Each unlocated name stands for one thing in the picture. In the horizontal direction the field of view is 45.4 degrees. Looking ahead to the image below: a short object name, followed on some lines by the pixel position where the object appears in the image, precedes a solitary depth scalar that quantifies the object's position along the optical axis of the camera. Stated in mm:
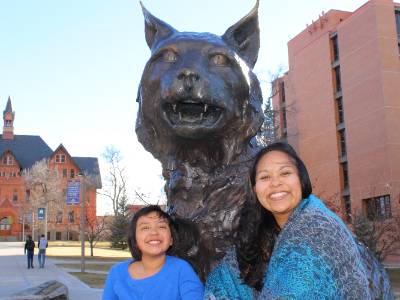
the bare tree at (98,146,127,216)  50812
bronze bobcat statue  1802
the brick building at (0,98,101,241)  61750
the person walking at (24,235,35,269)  22753
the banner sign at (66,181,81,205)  19922
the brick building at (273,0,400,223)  31516
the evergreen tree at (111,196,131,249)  42316
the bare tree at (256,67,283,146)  25153
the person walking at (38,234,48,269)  23094
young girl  1736
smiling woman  1149
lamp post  19255
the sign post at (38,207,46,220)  32300
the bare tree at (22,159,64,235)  56531
